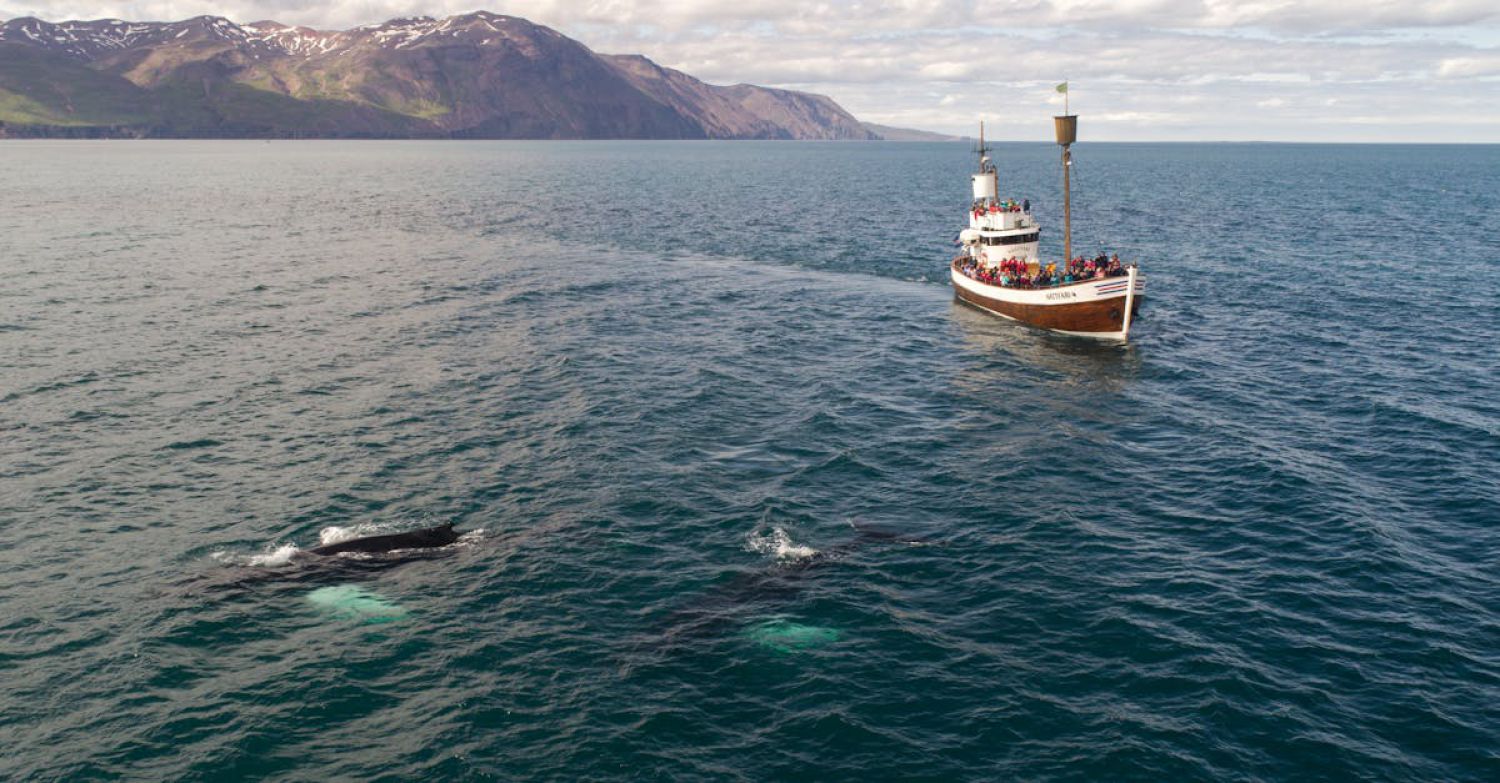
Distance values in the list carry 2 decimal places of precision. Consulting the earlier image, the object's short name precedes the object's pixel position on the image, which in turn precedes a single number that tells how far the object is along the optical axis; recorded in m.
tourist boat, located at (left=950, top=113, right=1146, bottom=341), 68.38
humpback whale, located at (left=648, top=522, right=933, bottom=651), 30.58
